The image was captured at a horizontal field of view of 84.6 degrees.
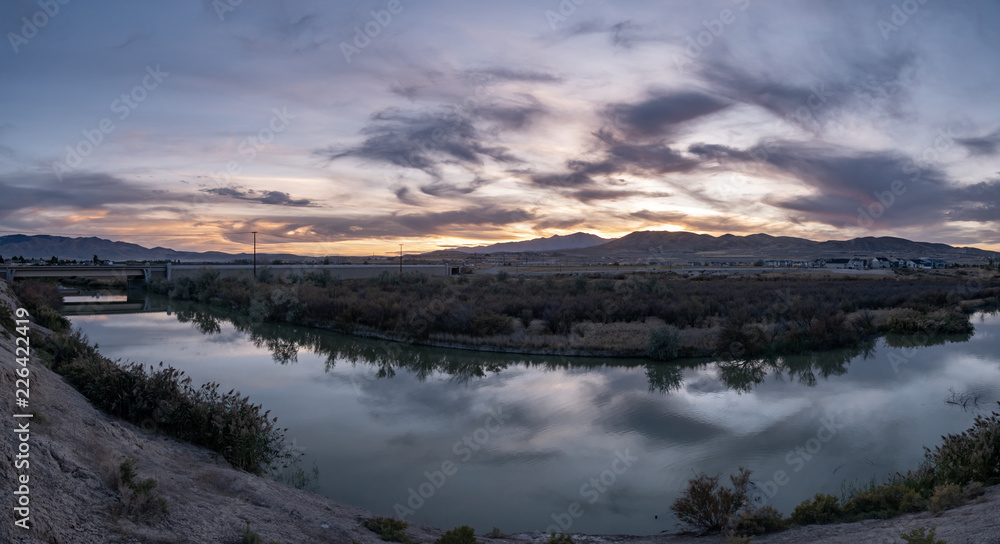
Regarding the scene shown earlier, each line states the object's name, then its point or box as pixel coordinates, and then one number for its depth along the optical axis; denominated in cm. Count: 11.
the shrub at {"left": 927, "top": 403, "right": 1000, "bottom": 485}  635
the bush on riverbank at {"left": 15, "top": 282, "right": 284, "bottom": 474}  786
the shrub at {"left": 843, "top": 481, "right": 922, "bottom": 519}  569
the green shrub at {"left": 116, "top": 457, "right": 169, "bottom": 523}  445
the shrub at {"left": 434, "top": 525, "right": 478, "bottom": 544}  504
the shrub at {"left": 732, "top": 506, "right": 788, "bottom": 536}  569
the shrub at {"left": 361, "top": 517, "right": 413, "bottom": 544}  546
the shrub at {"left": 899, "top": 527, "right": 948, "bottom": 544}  402
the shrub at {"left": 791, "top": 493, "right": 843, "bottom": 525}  585
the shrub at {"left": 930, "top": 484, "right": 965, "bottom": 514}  526
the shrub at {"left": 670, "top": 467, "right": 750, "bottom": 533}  625
